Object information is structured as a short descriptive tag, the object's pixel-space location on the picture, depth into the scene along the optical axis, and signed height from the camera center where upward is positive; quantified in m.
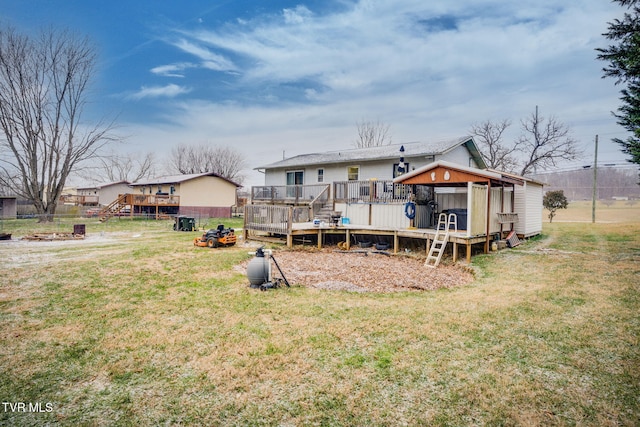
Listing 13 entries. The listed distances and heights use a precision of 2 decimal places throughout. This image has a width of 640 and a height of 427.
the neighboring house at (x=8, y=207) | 29.03 -0.19
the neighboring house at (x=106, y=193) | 46.16 +1.83
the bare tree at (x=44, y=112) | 25.02 +7.40
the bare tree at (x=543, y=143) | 28.56 +5.92
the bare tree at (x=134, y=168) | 56.97 +6.70
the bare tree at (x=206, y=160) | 54.91 +7.98
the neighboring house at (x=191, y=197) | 30.83 +0.94
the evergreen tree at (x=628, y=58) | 9.04 +4.35
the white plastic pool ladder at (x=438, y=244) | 9.84 -1.12
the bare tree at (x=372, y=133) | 41.97 +9.75
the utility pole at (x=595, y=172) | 25.21 +2.94
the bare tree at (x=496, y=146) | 30.78 +6.07
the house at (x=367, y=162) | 17.22 +2.74
